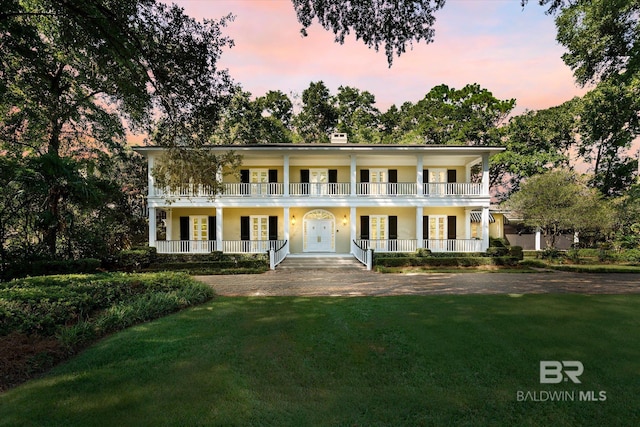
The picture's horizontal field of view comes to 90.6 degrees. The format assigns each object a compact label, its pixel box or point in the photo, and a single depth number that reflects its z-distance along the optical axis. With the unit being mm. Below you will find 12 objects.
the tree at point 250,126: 31014
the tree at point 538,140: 27203
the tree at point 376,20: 6387
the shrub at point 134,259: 15970
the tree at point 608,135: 22812
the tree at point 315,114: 39375
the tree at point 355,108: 39562
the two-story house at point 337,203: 18516
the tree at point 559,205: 17641
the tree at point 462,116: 30594
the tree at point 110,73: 6766
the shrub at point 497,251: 17750
